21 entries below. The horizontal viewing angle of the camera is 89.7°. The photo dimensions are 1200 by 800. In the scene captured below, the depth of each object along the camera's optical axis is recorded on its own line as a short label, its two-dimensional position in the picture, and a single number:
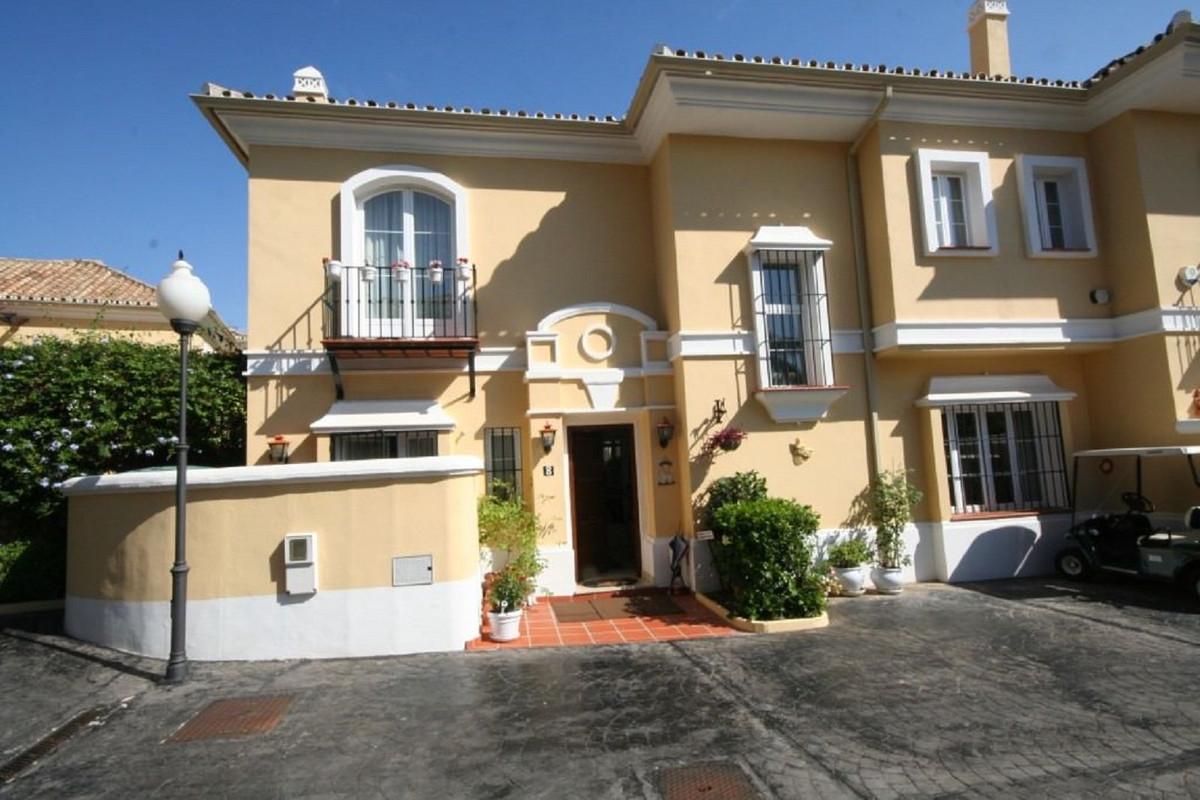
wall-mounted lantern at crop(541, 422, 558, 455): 8.32
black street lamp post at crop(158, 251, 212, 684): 5.52
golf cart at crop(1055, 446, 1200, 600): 7.23
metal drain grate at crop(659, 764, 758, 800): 3.54
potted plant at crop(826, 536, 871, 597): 8.06
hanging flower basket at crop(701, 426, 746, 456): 8.01
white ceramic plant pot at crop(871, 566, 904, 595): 8.12
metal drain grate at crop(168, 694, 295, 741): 4.44
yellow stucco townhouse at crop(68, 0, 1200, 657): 8.33
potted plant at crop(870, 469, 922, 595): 8.38
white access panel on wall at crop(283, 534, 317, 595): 5.92
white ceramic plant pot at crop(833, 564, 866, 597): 8.05
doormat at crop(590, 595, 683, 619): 7.51
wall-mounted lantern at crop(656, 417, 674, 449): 8.48
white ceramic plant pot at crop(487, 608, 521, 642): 6.48
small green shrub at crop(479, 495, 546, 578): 7.68
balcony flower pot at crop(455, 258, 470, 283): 8.74
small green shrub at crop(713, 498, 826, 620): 6.93
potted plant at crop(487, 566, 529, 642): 6.49
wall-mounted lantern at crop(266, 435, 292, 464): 8.02
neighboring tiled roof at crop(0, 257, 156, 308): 13.55
